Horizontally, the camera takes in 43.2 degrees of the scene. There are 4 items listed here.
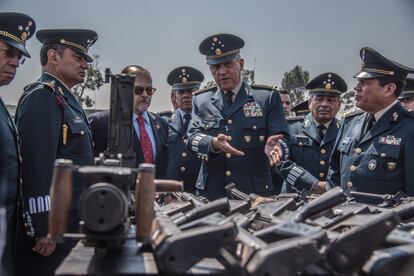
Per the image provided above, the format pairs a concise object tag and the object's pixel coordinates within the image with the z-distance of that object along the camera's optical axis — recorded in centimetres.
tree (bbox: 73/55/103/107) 2250
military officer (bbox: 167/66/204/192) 674
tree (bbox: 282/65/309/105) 3699
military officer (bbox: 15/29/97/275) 359
